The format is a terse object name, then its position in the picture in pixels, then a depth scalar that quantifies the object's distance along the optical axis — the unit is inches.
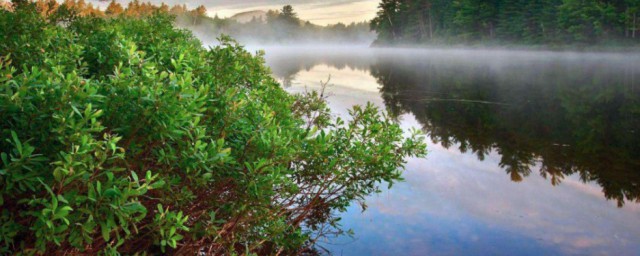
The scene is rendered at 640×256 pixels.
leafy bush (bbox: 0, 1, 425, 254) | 95.5
